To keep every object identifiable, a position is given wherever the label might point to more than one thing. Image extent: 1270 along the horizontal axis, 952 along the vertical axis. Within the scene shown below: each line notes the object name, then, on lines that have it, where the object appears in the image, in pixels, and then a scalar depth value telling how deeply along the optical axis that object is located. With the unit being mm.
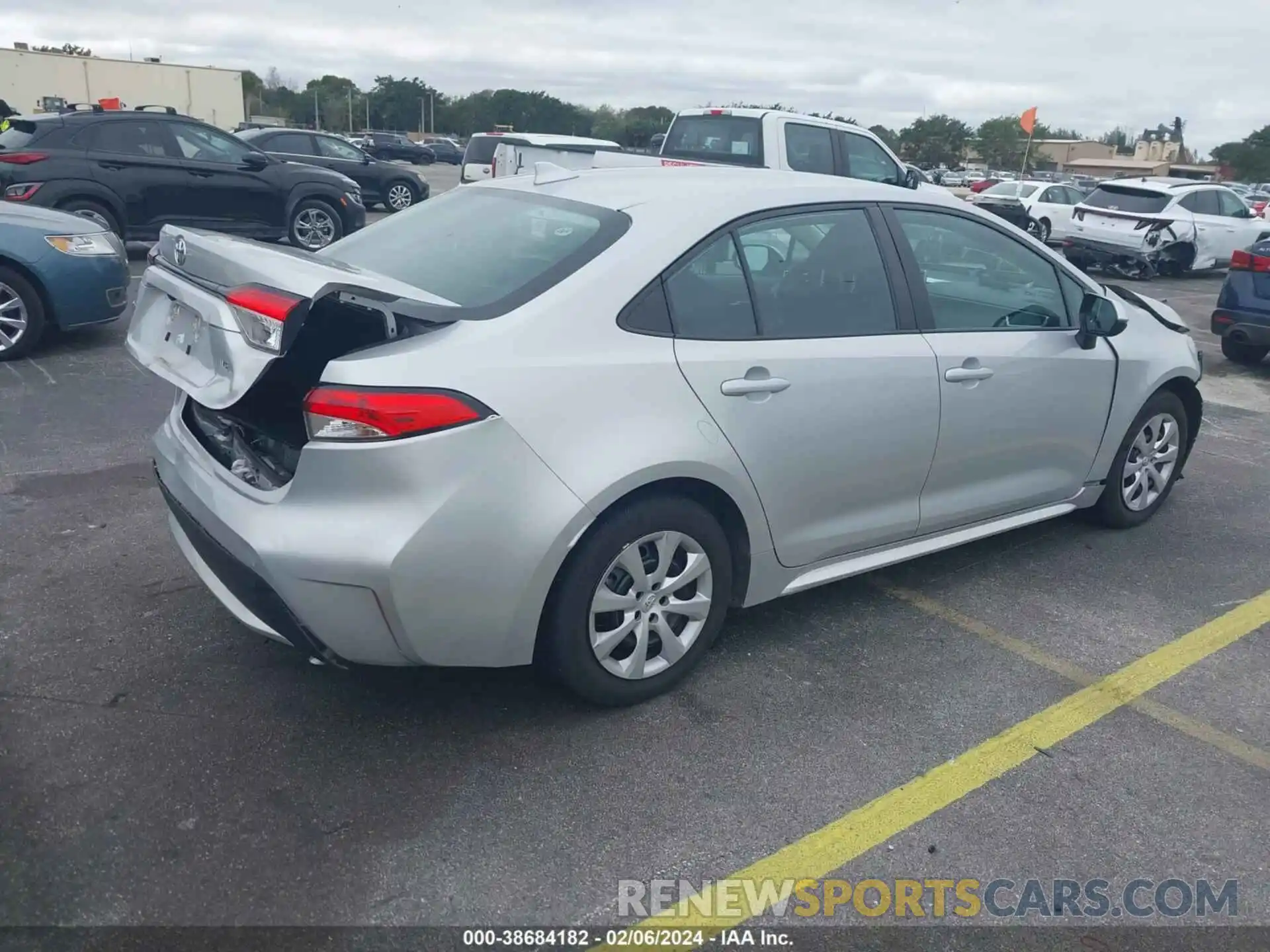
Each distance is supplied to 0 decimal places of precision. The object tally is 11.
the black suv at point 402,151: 47281
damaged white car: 15867
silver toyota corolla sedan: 2727
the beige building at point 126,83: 44594
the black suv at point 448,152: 51125
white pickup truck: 10336
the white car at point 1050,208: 19594
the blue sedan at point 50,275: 6883
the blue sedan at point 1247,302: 8547
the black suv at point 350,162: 16922
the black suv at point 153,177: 10523
